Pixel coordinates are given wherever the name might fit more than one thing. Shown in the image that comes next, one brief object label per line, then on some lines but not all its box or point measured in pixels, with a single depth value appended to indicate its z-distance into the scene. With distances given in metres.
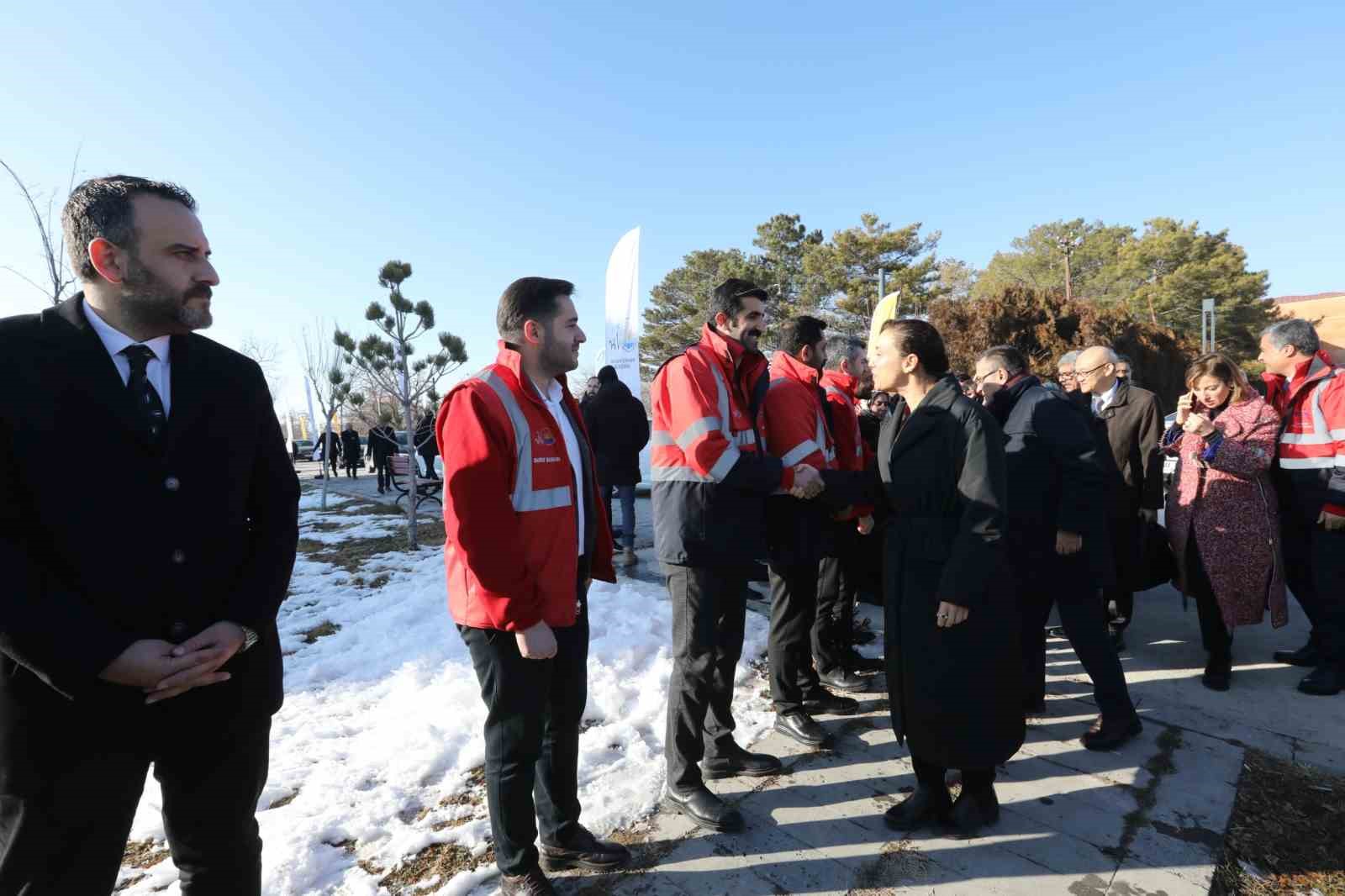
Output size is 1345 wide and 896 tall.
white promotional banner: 14.40
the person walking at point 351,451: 21.95
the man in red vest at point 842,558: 4.06
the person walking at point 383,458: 16.52
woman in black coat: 2.54
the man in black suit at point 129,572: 1.50
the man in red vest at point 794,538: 3.35
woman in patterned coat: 4.03
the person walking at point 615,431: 7.19
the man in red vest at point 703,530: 2.80
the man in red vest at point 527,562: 2.13
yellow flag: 9.35
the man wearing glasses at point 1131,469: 4.72
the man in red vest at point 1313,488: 3.98
